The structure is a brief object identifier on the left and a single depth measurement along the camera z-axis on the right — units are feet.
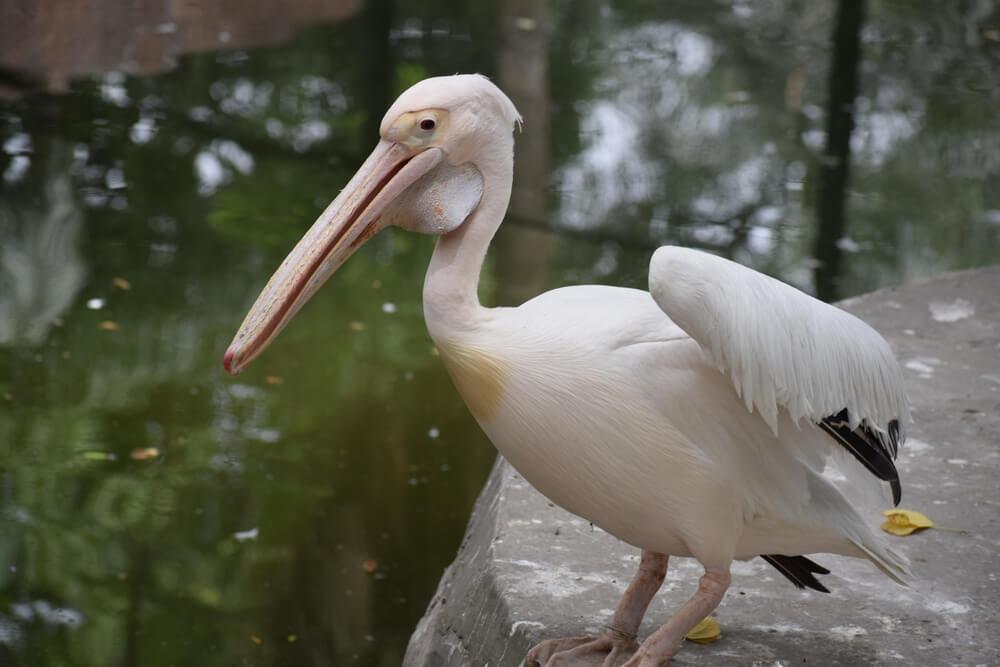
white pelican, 13.12
